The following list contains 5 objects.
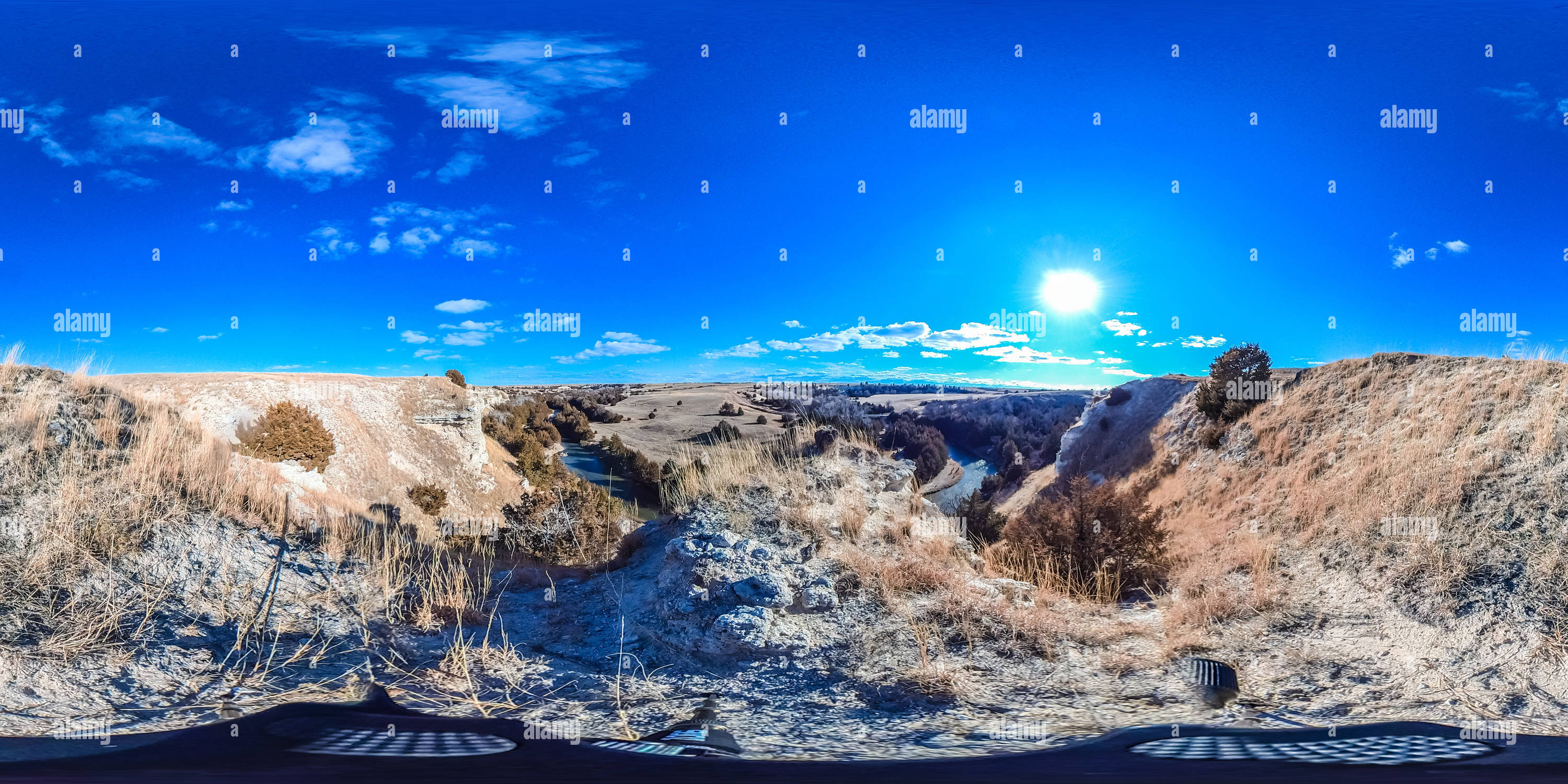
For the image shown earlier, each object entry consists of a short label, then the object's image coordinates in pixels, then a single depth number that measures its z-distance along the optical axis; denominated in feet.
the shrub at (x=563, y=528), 29.30
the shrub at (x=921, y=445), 64.69
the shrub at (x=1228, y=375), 65.21
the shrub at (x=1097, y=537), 28.73
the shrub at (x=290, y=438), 78.38
